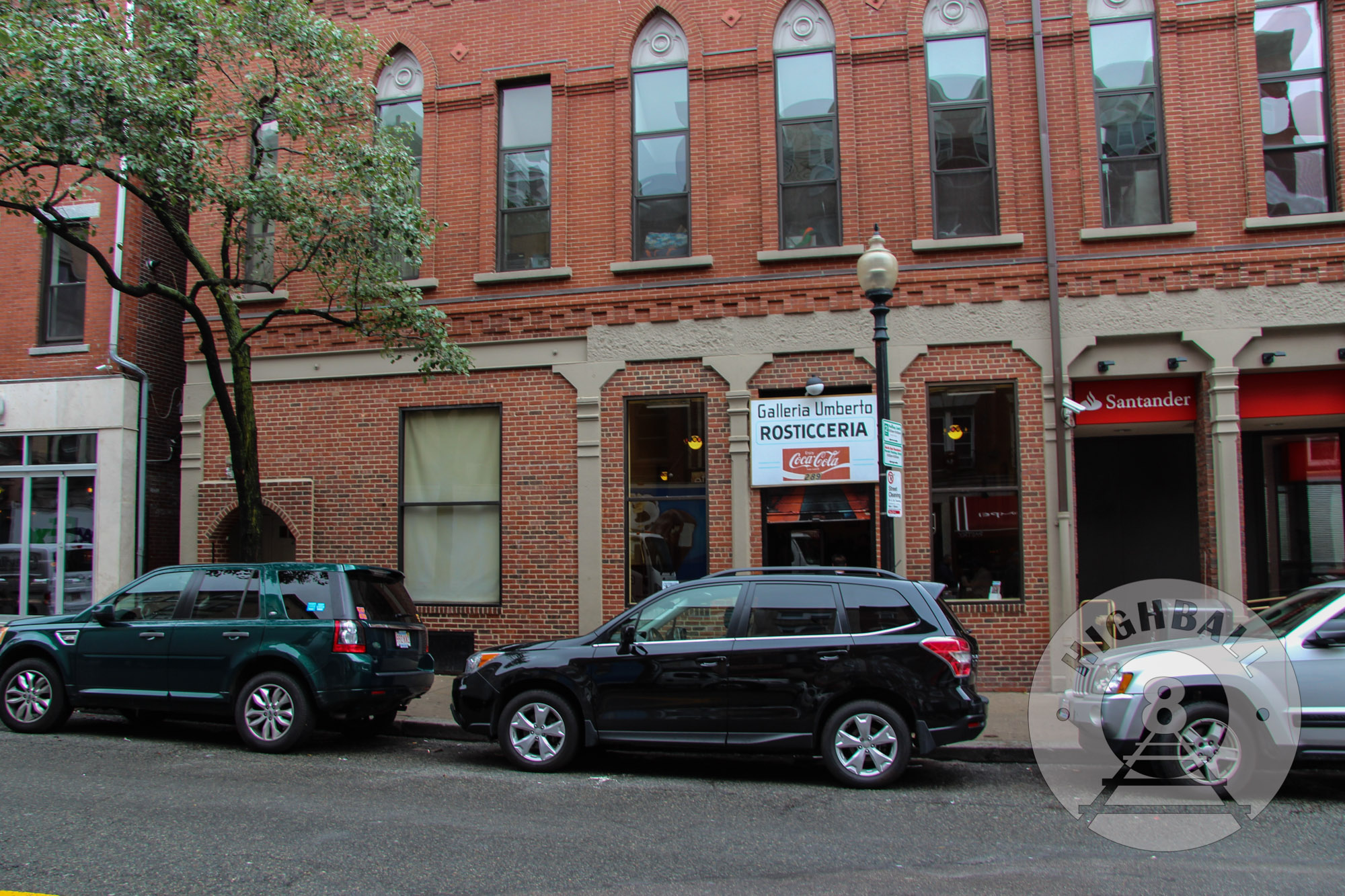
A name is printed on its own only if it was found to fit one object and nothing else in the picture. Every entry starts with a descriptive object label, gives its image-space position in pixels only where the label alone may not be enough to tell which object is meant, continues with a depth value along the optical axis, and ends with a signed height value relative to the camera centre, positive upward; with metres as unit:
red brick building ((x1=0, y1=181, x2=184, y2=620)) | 14.18 +1.65
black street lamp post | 8.95 +2.10
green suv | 8.52 -1.14
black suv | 7.25 -1.22
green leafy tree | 9.25 +4.04
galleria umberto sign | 11.87 +0.99
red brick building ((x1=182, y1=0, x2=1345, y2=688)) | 11.49 +2.69
